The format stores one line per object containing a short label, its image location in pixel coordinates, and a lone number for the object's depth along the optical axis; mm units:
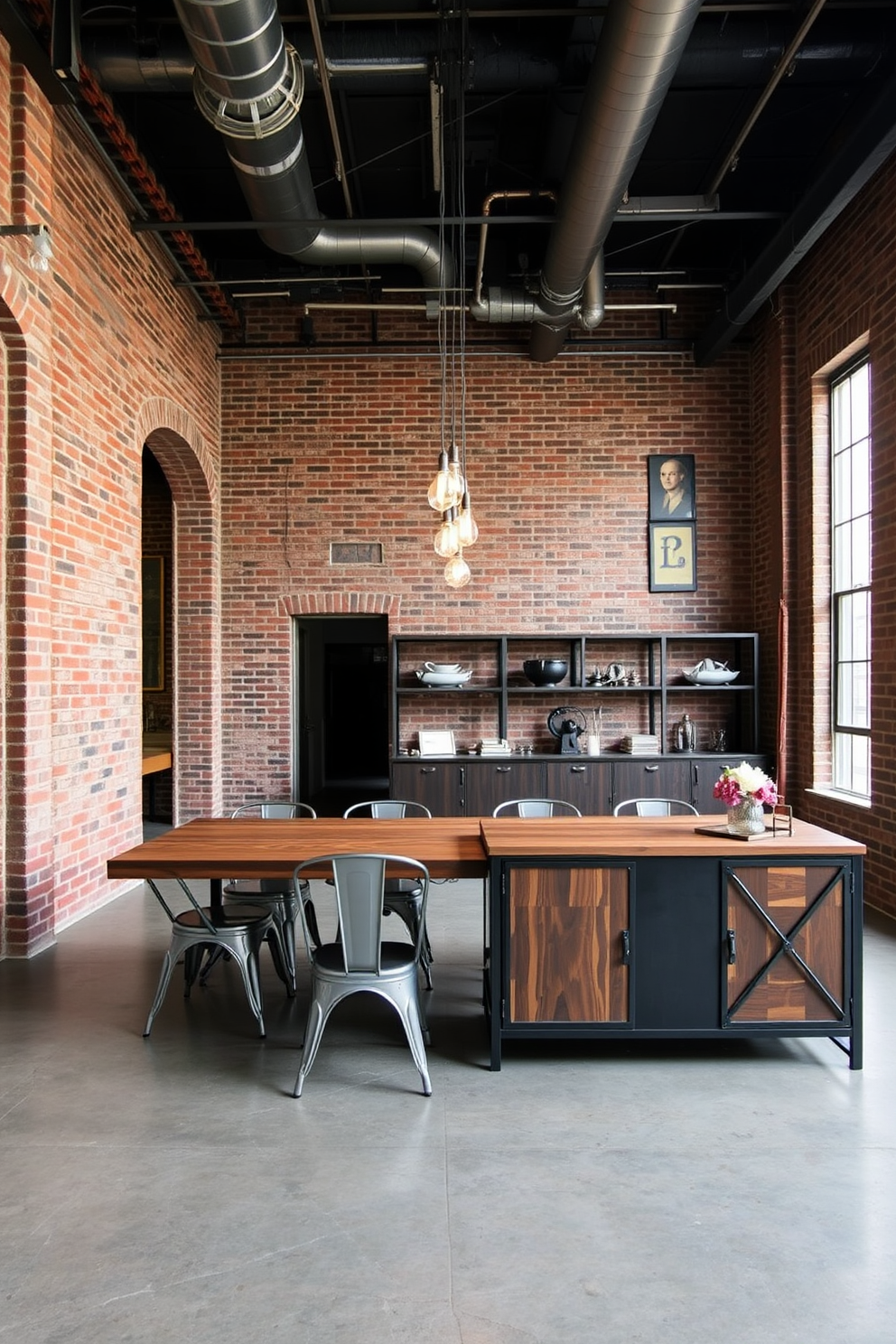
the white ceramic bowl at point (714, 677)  7512
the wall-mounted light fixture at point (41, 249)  4066
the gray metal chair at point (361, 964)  3162
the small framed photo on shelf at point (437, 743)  7516
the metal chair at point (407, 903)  4195
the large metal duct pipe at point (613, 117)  3582
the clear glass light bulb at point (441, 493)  3779
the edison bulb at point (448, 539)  4012
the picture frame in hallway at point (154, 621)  9320
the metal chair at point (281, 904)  4047
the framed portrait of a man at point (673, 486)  7910
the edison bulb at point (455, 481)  3807
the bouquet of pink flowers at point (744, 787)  3547
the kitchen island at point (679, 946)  3393
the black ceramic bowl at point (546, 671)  7461
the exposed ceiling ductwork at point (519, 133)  4043
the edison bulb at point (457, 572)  4355
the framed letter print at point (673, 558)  7895
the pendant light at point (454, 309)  3828
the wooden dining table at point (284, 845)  3525
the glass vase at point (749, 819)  3584
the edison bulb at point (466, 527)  3932
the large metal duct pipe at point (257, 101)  3480
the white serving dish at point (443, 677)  7539
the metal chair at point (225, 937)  3684
